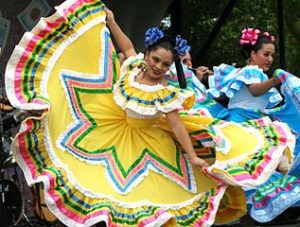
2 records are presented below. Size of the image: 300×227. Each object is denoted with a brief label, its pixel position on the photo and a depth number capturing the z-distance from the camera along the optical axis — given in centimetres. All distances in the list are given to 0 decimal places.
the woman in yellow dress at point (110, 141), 559
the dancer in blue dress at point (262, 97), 674
